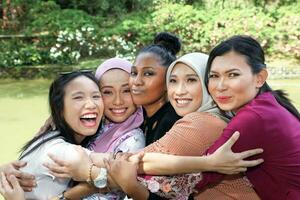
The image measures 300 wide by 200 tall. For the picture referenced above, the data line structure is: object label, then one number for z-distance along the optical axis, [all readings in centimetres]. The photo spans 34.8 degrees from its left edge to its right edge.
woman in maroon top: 155
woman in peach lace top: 165
